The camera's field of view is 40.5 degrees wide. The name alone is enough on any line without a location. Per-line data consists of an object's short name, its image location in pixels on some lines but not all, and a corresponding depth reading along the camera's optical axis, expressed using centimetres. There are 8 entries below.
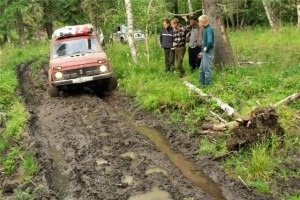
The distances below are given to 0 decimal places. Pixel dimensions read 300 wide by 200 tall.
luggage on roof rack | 1252
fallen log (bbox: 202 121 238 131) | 732
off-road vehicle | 1128
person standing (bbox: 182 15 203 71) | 1118
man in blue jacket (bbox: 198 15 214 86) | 973
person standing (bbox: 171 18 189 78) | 1165
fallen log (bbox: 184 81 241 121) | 768
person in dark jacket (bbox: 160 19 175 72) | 1212
